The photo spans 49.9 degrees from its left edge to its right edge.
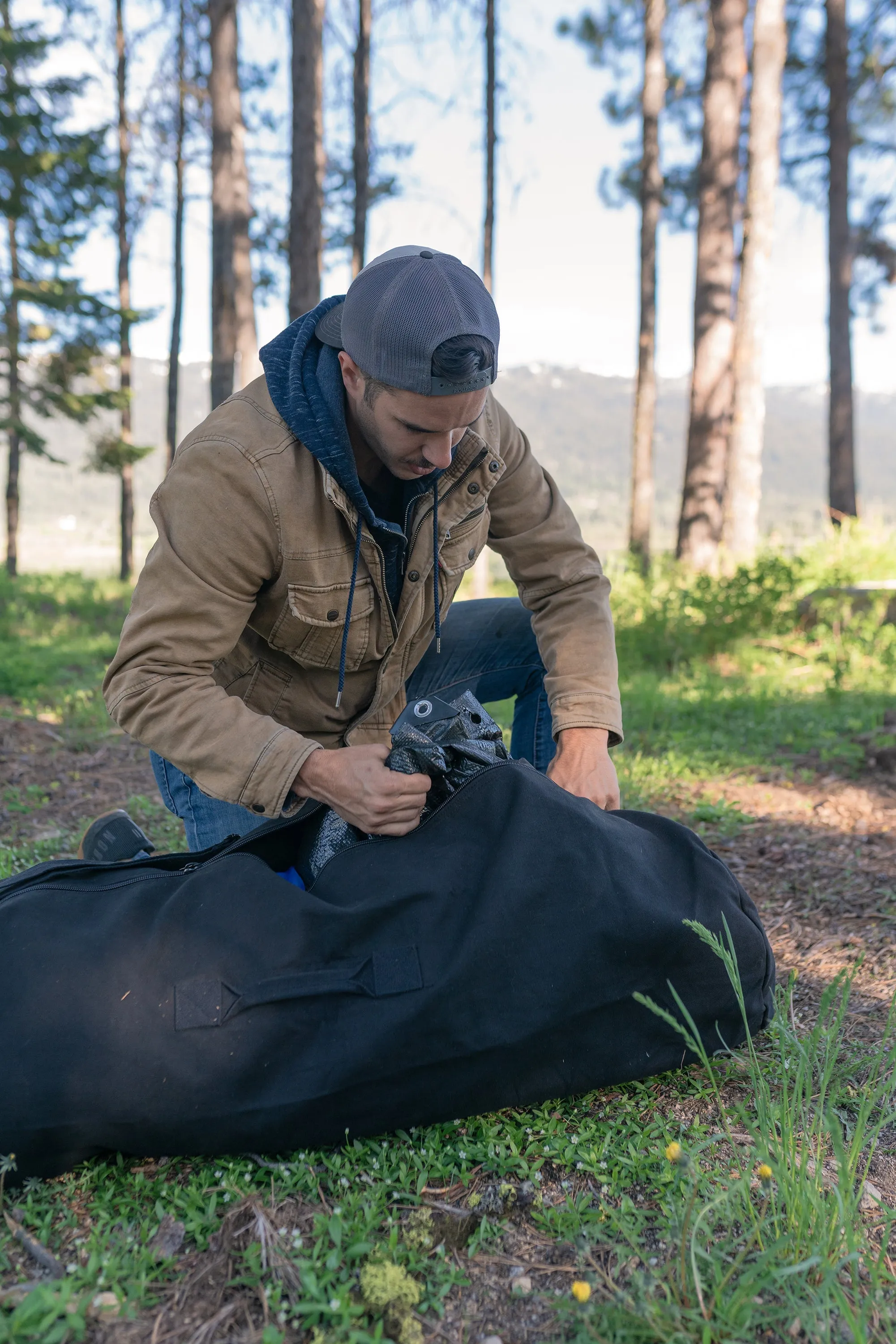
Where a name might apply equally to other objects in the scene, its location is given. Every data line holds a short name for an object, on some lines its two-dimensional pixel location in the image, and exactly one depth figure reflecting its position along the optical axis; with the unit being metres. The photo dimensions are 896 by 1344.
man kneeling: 2.08
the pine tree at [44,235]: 12.80
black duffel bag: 1.72
